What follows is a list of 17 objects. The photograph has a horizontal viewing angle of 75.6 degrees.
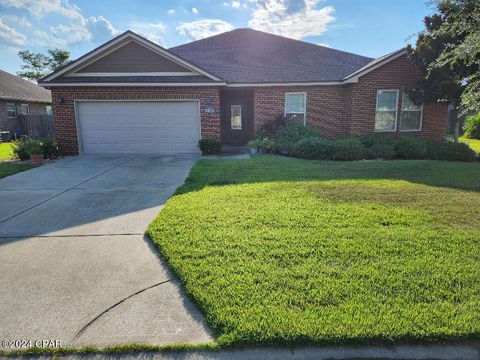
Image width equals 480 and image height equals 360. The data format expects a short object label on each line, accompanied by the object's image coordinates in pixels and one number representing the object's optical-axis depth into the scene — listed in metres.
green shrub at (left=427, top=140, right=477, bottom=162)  11.45
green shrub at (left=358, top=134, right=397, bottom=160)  11.78
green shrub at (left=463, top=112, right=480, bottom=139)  20.39
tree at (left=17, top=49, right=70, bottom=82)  43.78
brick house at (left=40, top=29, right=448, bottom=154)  12.69
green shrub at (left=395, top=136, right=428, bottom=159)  11.73
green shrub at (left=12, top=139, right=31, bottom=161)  11.74
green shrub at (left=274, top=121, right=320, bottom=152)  12.95
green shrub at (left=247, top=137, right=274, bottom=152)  12.72
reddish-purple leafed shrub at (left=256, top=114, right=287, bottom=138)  13.96
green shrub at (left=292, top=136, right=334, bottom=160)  11.50
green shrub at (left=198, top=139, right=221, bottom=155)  12.61
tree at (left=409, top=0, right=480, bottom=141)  10.95
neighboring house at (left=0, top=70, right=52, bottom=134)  23.14
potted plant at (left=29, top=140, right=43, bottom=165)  11.23
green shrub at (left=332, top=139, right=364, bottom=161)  11.43
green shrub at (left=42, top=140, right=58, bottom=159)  12.29
